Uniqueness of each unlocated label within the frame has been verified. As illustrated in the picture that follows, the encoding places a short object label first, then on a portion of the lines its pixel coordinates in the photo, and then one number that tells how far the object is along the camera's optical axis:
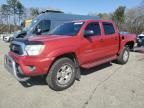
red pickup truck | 2.73
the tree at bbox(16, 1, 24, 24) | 36.28
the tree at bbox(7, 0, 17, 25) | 35.98
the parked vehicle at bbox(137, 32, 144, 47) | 7.90
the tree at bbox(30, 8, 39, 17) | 35.19
